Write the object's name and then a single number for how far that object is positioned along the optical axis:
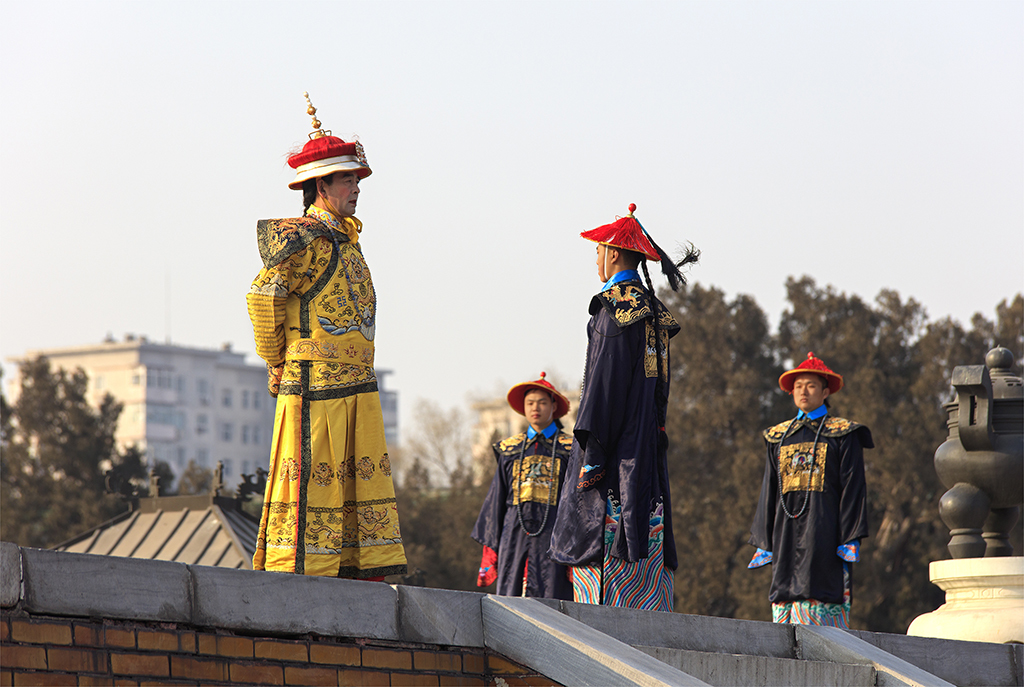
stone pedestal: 17.50
